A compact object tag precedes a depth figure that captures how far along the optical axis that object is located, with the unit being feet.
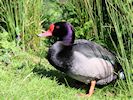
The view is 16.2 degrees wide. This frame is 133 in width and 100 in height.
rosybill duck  17.20
